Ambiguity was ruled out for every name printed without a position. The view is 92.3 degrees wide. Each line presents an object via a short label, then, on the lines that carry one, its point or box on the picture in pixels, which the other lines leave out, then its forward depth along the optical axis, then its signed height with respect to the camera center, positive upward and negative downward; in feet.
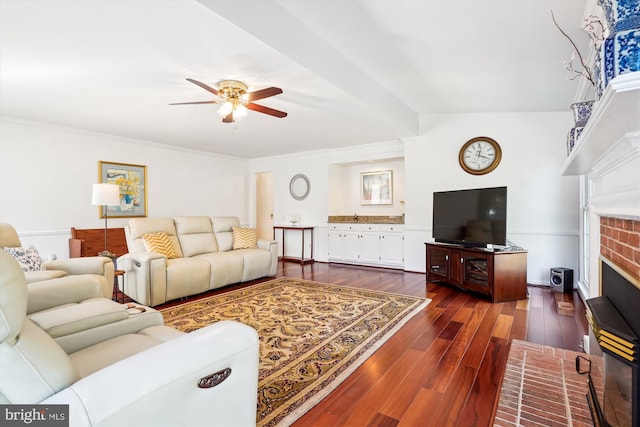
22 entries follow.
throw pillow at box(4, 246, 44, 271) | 8.70 -1.40
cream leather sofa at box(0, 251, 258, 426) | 2.61 -1.61
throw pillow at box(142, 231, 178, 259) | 12.67 -1.41
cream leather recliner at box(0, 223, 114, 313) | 6.32 -1.74
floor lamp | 11.73 +0.58
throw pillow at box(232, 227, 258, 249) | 15.99 -1.46
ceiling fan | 8.79 +3.38
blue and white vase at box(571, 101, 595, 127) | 6.91 +2.29
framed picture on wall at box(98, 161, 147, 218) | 15.88 +1.37
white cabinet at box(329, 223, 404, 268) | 17.74 -2.02
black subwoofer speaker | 12.75 -2.84
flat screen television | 12.03 -0.23
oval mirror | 21.43 +1.72
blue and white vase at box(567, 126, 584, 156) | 6.91 +1.80
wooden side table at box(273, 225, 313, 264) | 20.47 -2.15
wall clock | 14.62 +2.73
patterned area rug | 5.99 -3.48
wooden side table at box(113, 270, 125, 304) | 10.63 -2.20
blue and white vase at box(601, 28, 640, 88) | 3.42 +1.81
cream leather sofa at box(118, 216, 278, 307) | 11.26 -2.11
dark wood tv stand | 11.74 -2.41
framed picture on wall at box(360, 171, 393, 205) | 20.04 +1.55
